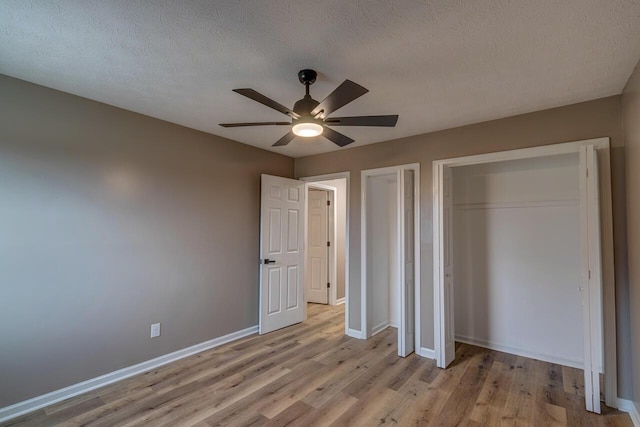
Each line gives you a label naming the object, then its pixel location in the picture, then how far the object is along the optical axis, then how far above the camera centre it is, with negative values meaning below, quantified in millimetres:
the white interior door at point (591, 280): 2289 -398
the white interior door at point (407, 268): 3385 -461
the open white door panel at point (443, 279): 3143 -547
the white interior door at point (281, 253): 4066 -376
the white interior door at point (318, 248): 5598 -412
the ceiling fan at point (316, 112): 1834 +742
